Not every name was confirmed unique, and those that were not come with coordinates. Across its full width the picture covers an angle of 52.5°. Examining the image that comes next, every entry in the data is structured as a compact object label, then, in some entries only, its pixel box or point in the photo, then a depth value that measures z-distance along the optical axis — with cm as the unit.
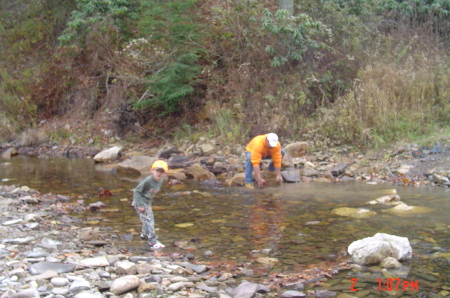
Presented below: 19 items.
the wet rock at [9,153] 1668
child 602
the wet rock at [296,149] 1247
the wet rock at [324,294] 439
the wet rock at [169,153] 1399
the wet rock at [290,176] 1040
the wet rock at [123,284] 415
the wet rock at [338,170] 1080
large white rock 513
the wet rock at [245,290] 429
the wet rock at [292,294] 431
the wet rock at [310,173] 1086
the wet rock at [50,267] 454
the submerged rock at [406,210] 728
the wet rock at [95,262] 482
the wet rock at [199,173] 1120
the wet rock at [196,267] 501
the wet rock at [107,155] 1489
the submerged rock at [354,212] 727
